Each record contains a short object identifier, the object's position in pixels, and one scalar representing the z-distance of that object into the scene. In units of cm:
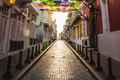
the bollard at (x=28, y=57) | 1094
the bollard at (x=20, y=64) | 889
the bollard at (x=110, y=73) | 635
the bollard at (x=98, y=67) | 842
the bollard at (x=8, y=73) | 667
